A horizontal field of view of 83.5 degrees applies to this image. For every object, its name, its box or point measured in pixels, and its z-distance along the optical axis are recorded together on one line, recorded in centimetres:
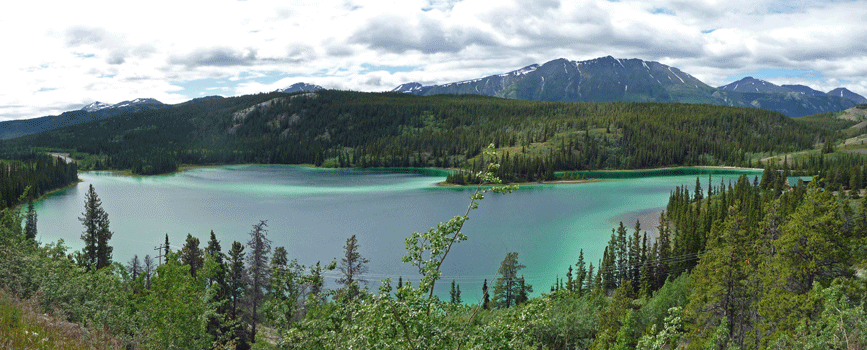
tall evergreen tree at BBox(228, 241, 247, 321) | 3822
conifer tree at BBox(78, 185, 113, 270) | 5006
